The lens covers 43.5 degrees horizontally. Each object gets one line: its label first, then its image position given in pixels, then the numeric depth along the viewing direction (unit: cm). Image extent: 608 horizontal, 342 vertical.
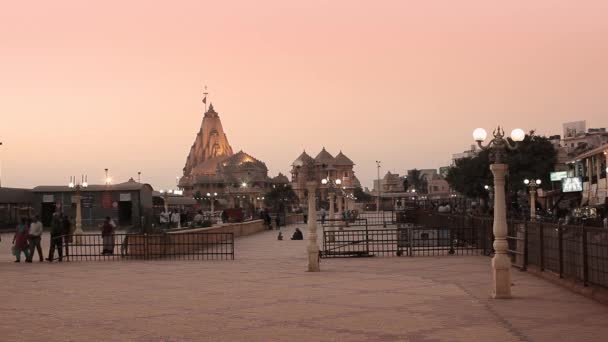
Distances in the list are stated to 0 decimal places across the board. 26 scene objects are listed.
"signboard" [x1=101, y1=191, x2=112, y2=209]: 4784
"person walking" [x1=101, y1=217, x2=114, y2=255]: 2463
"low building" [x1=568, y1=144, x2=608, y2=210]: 5200
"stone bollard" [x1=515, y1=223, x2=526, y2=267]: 1761
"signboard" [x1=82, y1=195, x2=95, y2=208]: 4775
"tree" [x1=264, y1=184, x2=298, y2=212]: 11710
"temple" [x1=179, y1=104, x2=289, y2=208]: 13400
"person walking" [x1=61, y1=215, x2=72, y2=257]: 2361
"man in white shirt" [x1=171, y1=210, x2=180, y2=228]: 4268
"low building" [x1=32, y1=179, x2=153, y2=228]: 4688
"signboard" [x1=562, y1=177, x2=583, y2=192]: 5837
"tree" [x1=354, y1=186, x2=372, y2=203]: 15992
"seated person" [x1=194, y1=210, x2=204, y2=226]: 3798
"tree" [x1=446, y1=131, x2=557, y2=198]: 6531
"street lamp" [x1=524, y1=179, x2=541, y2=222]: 3862
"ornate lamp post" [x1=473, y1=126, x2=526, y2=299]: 1277
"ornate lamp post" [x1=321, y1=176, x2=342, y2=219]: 4788
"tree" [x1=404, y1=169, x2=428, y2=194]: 18988
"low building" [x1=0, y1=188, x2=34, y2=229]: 4884
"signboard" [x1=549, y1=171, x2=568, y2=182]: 6531
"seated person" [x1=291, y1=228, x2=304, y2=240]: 3534
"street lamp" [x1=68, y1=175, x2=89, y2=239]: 3253
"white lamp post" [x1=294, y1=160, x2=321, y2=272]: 1828
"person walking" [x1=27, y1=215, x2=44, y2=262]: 2316
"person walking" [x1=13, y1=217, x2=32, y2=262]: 2291
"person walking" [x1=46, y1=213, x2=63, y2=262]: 2311
